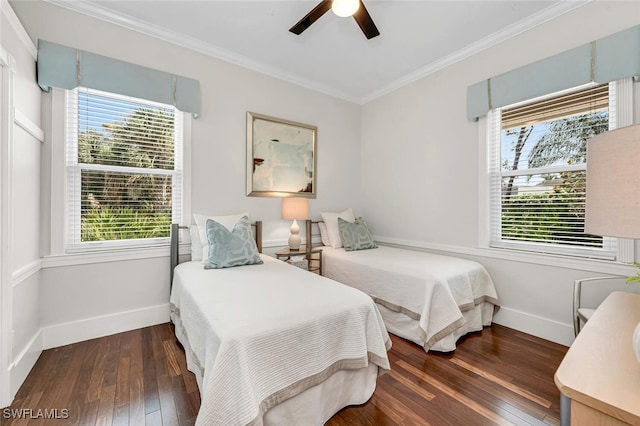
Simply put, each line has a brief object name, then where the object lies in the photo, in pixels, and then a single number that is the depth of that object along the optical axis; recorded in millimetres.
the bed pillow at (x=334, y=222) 3564
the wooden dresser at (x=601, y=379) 625
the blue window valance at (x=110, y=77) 2170
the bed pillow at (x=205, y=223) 2638
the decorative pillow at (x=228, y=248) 2422
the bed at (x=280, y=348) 1188
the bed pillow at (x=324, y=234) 3684
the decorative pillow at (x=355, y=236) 3379
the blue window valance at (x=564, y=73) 2006
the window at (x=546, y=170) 2268
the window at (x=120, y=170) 2369
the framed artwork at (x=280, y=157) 3248
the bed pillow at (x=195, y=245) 2705
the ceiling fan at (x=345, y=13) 1887
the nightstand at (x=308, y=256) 3104
